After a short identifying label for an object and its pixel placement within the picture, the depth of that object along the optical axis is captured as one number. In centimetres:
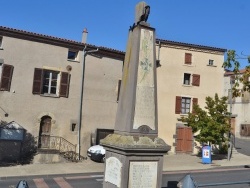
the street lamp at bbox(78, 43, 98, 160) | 1498
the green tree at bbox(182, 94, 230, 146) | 1455
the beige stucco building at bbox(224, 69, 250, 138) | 2564
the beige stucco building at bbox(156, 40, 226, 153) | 1744
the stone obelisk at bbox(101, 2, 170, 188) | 461
